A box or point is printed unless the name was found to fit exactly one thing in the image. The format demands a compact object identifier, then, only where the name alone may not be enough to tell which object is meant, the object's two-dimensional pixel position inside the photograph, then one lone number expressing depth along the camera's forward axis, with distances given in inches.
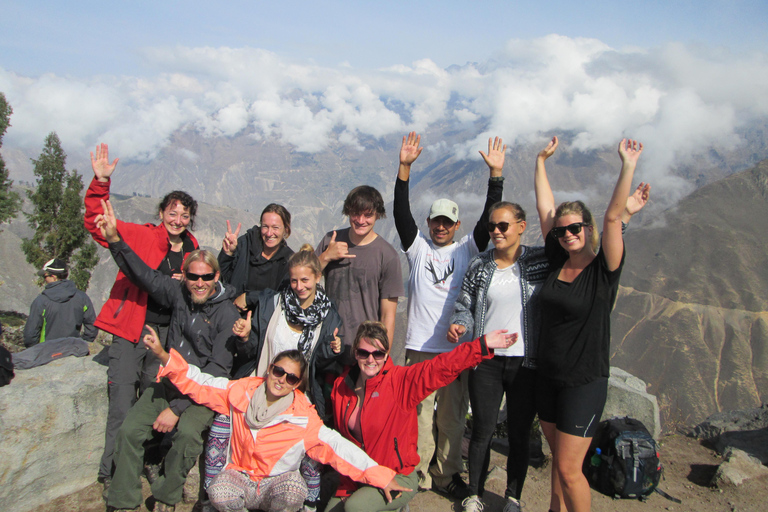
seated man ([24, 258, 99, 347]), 341.7
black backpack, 234.8
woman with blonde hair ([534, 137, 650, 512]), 164.9
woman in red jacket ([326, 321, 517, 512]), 177.6
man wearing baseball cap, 217.8
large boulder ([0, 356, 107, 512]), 194.5
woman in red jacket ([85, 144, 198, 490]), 213.6
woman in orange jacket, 175.3
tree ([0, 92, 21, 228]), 1334.9
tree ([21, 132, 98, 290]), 1541.6
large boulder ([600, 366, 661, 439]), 295.1
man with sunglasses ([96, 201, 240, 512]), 188.1
